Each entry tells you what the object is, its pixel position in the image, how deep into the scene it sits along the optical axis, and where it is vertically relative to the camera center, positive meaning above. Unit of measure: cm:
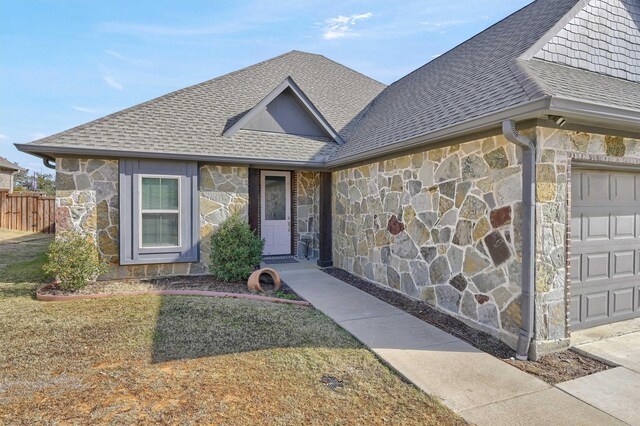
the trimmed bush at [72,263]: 639 -100
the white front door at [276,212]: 1030 -8
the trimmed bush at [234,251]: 752 -92
